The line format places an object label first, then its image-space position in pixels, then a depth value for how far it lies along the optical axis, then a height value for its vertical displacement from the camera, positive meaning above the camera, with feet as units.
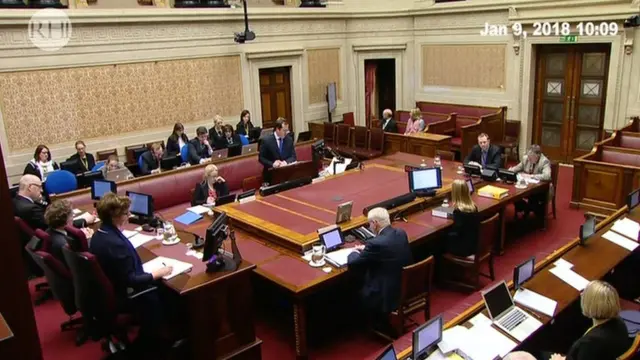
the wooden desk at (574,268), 13.06 -5.76
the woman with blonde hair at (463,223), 18.26 -5.28
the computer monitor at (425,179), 20.93 -4.36
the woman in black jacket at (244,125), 34.94 -3.41
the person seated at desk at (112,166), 25.72 -4.29
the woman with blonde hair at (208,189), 21.56 -4.61
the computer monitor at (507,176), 23.26 -4.84
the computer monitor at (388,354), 9.74 -5.09
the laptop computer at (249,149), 29.55 -4.19
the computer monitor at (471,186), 21.80 -4.93
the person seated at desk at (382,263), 14.84 -5.32
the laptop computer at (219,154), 28.55 -4.24
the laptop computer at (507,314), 12.32 -5.82
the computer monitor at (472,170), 24.07 -4.69
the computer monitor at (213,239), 13.53 -4.12
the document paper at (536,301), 13.19 -5.85
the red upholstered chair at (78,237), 14.39 -4.14
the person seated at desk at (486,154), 25.30 -4.31
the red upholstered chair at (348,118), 43.57 -4.01
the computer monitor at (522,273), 14.02 -5.45
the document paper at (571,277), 14.44 -5.81
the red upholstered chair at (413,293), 14.96 -6.38
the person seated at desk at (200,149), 28.55 -4.02
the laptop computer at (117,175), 25.35 -4.53
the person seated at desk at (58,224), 15.21 -3.99
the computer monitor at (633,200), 19.40 -5.08
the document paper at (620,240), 16.81 -5.66
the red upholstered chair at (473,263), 18.13 -6.70
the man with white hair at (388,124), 36.14 -3.81
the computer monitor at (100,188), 21.91 -4.40
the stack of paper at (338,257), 15.85 -5.51
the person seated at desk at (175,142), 30.32 -3.74
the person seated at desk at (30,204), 18.85 -4.24
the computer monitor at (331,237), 16.49 -5.08
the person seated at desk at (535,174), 23.80 -4.94
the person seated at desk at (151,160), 27.61 -4.29
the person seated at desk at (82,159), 27.78 -4.14
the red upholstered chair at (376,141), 34.60 -4.74
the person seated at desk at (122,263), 12.89 -4.38
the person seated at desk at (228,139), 32.40 -3.95
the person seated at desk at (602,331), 10.76 -5.36
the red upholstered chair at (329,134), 38.27 -4.59
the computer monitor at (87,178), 24.66 -4.47
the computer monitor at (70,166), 27.17 -4.31
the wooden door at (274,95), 40.09 -1.86
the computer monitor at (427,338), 10.75 -5.44
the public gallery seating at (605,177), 24.93 -5.51
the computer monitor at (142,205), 19.20 -4.52
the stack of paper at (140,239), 17.15 -5.16
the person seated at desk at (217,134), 32.32 -3.65
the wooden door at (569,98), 34.47 -2.55
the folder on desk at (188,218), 19.85 -5.23
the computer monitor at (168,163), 27.48 -4.39
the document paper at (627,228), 17.52 -5.53
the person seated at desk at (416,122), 35.01 -3.66
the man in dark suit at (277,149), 26.53 -3.82
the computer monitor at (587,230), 16.90 -5.32
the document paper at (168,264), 13.75 -4.93
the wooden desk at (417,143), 31.94 -4.67
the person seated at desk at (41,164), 26.43 -4.09
